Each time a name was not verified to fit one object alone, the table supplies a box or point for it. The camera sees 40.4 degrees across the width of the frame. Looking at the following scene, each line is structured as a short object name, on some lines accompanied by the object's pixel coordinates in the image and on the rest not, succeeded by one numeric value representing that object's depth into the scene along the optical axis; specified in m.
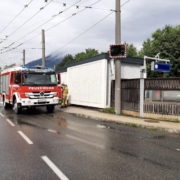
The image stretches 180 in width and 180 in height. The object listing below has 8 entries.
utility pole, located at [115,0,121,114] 13.62
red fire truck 14.37
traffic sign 13.56
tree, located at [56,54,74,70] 87.14
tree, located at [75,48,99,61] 75.56
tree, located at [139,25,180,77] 33.03
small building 15.83
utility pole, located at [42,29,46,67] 24.52
